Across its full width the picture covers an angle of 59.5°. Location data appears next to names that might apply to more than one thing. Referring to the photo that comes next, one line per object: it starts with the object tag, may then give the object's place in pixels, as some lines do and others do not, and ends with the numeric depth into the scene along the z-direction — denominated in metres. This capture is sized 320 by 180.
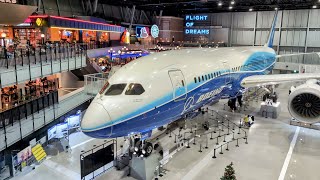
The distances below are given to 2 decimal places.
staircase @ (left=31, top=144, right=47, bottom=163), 13.67
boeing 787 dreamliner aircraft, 9.78
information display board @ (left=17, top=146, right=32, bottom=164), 13.05
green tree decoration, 10.13
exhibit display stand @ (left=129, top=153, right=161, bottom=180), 11.91
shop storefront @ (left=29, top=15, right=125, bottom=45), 29.34
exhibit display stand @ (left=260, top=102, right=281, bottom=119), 21.22
